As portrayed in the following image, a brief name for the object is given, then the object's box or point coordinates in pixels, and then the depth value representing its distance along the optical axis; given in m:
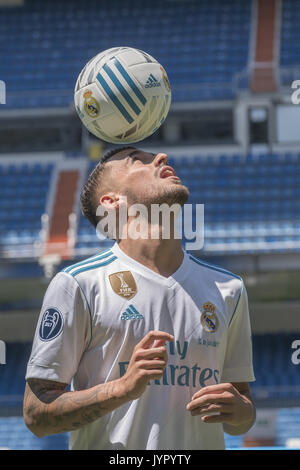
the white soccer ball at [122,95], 2.98
